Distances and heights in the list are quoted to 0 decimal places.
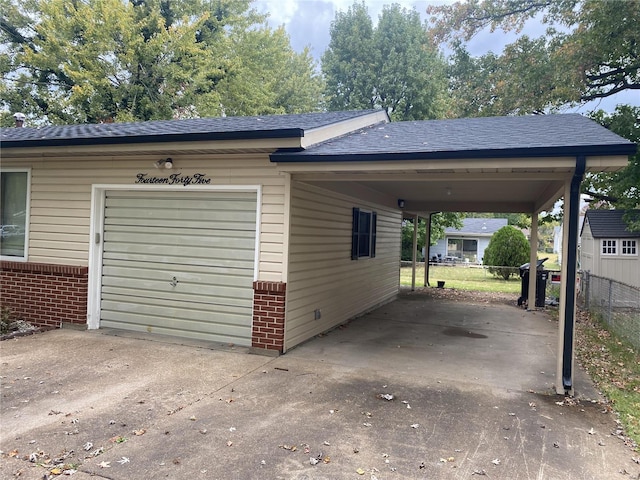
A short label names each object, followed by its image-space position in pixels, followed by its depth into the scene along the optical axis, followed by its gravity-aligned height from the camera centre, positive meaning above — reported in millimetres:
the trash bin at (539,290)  11516 -987
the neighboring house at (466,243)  33938 +413
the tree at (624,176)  12031 +2189
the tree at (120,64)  19203 +7606
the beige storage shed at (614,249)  15484 +181
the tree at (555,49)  11961 +5936
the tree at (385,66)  27219 +11083
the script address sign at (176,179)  6480 +834
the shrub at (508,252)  21000 -80
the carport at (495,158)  4488 +957
